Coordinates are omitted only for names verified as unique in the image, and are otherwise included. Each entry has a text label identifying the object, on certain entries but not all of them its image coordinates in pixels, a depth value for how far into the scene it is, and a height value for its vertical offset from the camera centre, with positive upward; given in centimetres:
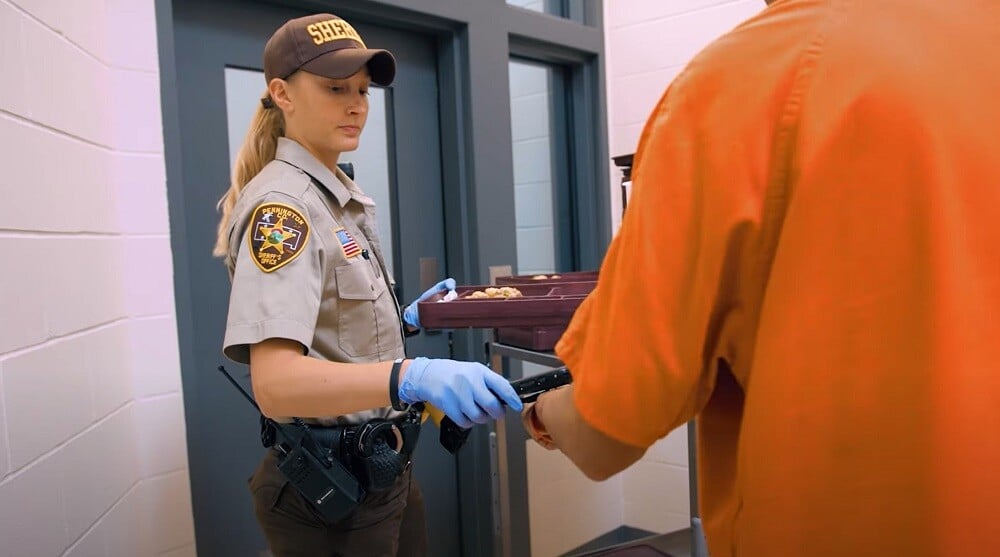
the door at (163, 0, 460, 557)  156 +3
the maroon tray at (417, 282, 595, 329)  123 -13
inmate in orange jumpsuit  48 -3
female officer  99 -8
